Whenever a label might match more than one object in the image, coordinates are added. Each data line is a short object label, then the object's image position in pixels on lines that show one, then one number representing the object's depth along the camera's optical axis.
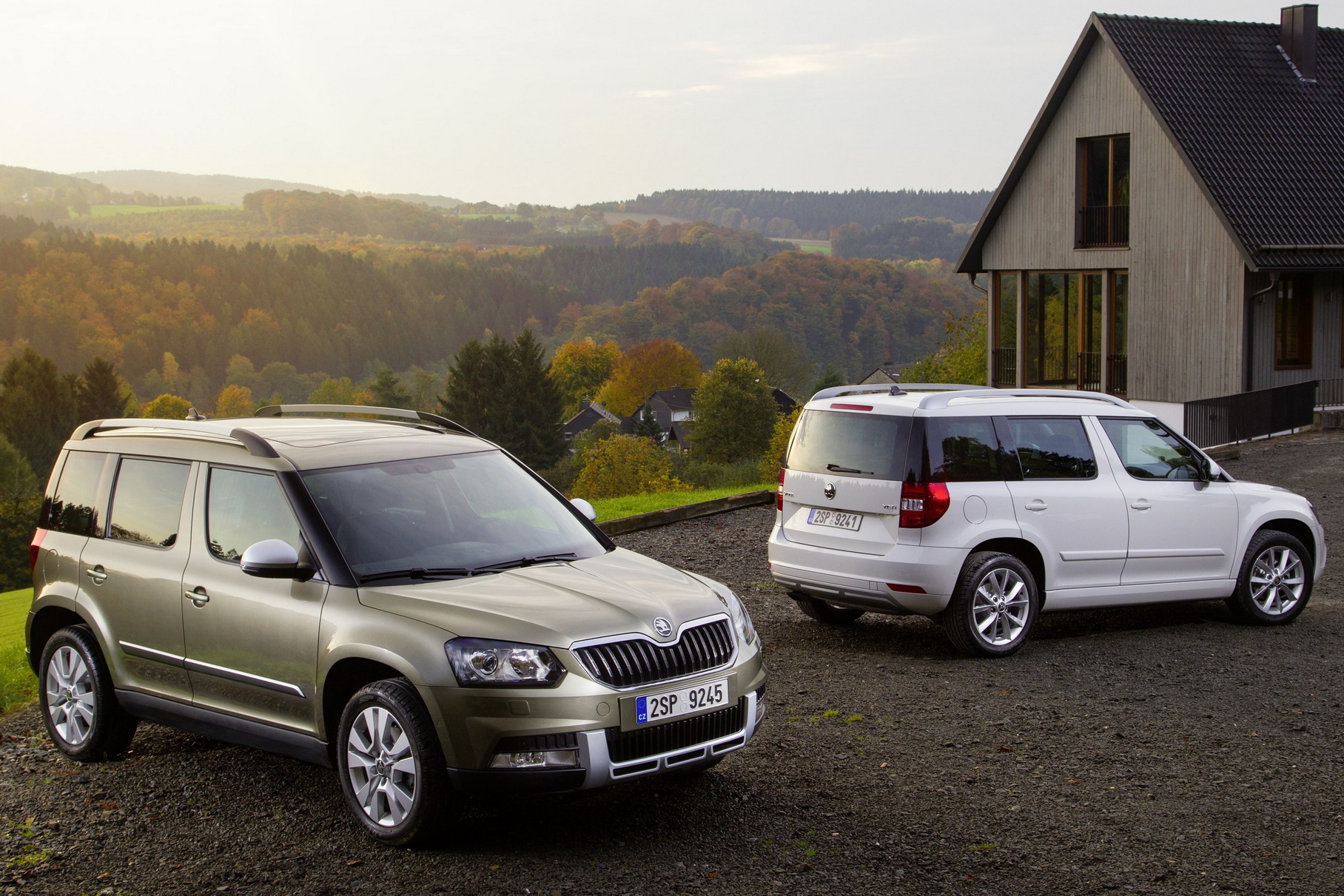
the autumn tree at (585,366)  144.38
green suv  5.24
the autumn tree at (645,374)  138.38
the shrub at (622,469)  85.44
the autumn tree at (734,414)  96.38
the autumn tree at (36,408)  92.12
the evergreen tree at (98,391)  96.88
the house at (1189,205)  27.44
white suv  8.85
